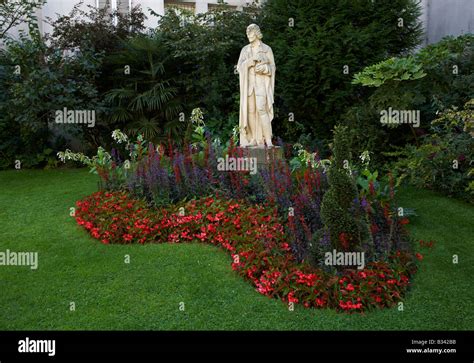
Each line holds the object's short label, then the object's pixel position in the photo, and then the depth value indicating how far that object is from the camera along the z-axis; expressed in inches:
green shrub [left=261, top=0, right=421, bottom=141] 392.5
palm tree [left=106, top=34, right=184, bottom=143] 462.6
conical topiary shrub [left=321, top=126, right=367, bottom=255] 191.9
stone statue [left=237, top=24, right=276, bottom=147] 311.1
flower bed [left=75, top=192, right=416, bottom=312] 190.1
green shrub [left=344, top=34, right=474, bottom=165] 339.3
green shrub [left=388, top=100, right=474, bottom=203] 304.3
